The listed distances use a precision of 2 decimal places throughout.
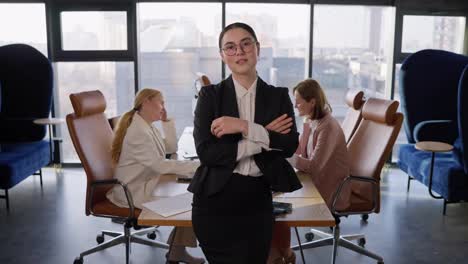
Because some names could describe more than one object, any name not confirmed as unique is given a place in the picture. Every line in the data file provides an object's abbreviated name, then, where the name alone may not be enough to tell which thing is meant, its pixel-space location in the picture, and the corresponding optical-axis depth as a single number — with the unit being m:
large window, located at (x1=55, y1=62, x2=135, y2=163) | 5.85
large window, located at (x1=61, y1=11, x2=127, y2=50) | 5.71
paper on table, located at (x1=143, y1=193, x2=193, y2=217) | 2.15
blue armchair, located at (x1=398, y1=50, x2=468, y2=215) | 5.05
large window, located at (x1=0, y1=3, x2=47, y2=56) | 5.68
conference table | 2.05
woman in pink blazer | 2.99
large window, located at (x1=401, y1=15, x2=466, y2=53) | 5.82
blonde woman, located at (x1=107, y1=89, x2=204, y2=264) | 2.85
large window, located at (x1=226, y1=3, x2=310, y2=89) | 5.77
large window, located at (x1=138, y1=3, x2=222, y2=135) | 5.75
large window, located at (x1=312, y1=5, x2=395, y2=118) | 5.82
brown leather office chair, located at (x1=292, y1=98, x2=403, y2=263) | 2.97
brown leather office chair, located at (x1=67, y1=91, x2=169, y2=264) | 2.91
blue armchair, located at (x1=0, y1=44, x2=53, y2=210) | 5.35
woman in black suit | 1.71
